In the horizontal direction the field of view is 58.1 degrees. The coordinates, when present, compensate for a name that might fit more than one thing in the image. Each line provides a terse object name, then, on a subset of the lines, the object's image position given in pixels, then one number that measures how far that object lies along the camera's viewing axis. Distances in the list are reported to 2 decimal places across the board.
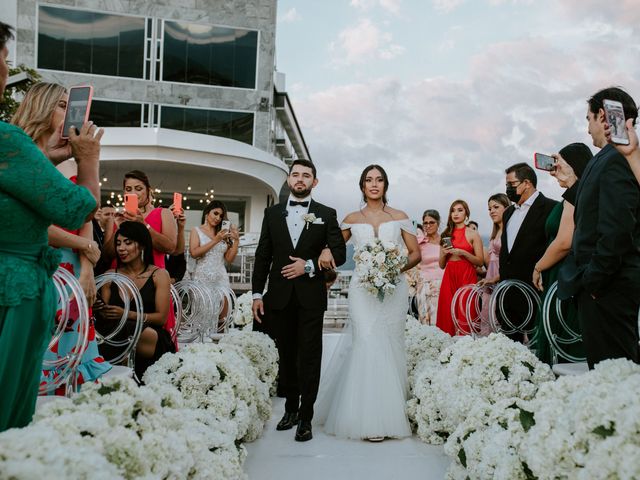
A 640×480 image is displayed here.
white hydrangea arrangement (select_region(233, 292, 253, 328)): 9.33
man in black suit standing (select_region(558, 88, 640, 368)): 3.19
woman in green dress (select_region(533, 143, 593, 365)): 4.52
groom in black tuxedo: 5.17
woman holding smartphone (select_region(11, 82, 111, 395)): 2.76
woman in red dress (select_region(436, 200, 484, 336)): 8.33
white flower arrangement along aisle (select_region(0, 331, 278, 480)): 1.57
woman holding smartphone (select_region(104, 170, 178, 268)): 5.91
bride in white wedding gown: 5.20
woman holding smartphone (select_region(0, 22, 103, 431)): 2.10
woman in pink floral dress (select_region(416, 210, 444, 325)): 10.52
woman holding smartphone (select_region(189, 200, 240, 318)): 8.41
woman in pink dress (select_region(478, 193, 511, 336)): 6.53
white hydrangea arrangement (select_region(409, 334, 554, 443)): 4.00
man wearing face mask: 5.86
